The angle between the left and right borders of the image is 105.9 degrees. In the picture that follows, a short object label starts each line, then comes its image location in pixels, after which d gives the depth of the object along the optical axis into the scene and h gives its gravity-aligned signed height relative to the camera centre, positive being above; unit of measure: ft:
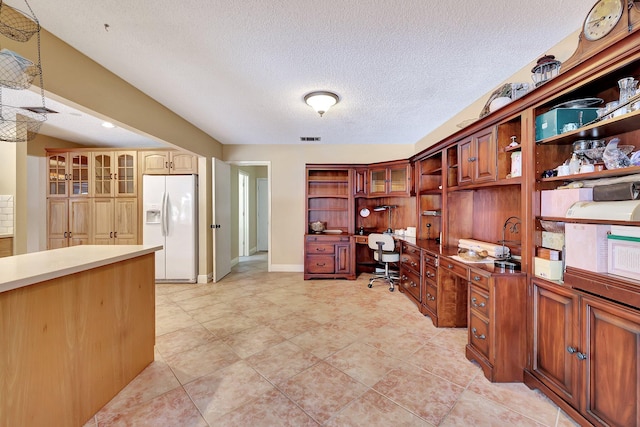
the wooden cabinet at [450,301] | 8.54 -3.18
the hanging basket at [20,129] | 5.01 +1.85
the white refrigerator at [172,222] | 13.33 -0.53
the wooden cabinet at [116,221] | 13.51 -0.46
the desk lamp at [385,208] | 14.73 +0.24
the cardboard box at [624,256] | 3.82 -0.75
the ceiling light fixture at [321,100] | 8.74 +4.17
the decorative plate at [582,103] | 4.92 +2.27
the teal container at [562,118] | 4.97 +1.97
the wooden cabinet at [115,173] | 13.48 +2.22
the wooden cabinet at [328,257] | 14.30 -2.68
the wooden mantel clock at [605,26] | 3.82 +3.16
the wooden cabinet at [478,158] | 7.00 +1.68
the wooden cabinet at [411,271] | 10.16 -2.74
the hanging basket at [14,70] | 4.44 +2.80
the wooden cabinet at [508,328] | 5.81 -2.81
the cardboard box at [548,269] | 5.23 -1.27
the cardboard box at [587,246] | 4.30 -0.66
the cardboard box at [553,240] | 5.28 -0.65
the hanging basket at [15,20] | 5.00 +4.12
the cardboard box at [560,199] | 4.80 +0.26
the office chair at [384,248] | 12.53 -1.93
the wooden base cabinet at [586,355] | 3.87 -2.68
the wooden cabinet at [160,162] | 13.48 +2.83
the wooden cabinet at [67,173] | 13.43 +2.23
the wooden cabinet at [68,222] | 13.43 -0.50
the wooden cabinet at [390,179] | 13.44 +1.90
